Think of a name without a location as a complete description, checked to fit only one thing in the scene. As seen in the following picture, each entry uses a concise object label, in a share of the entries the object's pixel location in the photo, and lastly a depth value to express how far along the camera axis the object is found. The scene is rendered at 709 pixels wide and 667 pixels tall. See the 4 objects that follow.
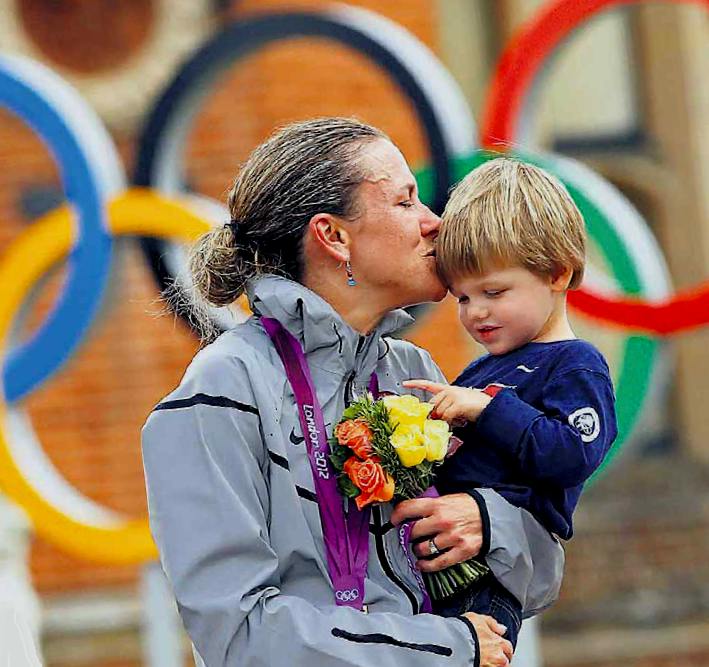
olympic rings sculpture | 9.10
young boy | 4.54
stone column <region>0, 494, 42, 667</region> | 12.02
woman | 4.25
